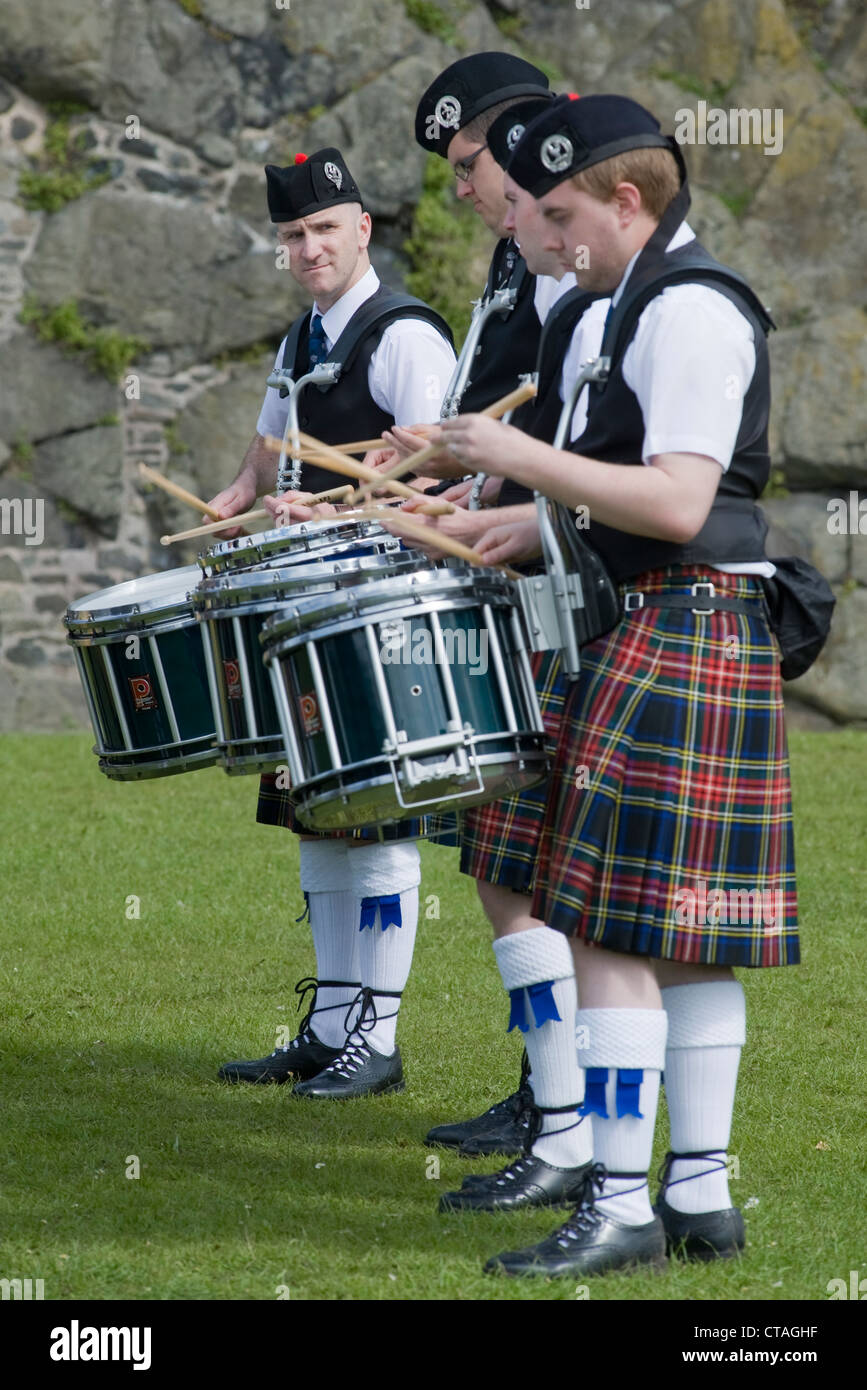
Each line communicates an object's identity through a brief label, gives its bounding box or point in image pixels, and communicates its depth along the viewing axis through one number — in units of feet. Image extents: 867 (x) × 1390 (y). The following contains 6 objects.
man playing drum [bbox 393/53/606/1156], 19.49
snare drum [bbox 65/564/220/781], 22.24
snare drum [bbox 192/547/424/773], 19.36
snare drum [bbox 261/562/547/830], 16.56
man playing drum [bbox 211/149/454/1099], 25.02
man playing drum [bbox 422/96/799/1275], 16.30
